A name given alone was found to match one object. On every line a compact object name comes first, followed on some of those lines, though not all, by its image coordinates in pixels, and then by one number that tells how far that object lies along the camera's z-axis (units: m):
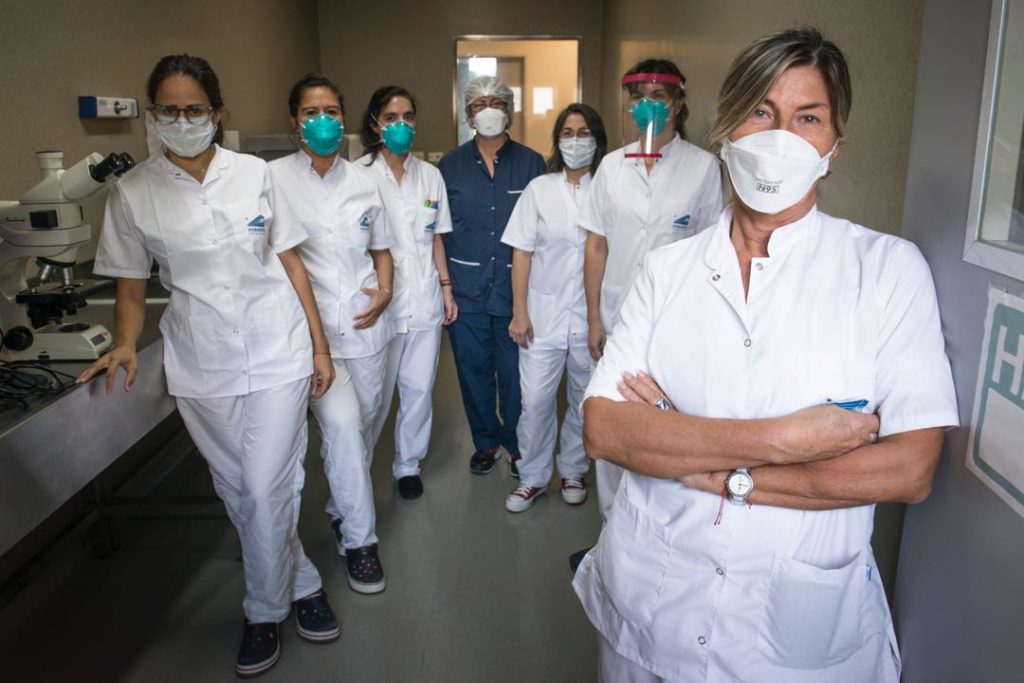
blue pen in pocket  0.96
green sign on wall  0.80
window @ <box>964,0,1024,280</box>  0.84
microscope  1.66
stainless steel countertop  1.41
